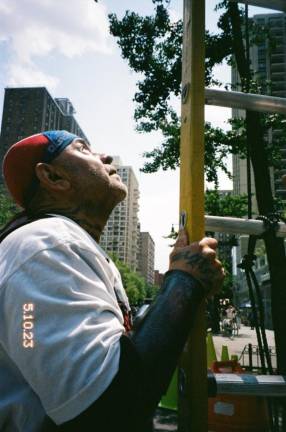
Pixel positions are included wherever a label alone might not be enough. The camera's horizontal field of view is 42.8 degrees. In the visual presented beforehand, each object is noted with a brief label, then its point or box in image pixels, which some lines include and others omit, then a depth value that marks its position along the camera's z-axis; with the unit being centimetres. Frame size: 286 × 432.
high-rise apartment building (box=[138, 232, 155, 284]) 14679
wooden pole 49
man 36
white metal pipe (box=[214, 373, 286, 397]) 52
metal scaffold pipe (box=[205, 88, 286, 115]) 61
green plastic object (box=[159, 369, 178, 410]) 570
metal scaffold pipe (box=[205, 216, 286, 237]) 61
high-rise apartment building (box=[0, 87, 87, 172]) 8680
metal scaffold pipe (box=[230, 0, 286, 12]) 65
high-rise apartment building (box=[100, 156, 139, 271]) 12150
